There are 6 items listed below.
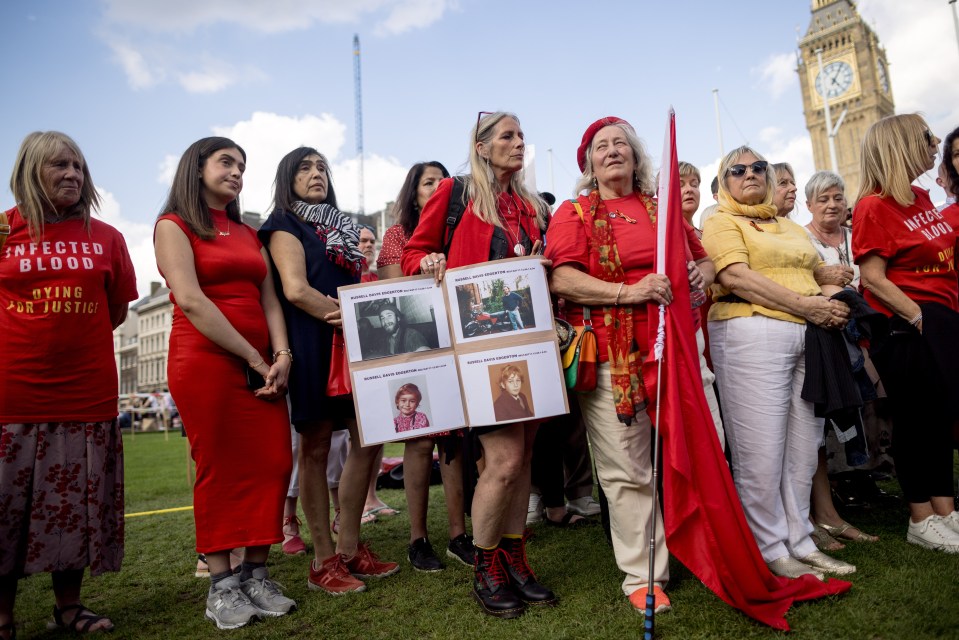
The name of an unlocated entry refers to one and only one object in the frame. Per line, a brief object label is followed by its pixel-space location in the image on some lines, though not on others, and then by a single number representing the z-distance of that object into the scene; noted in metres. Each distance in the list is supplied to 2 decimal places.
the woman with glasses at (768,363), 3.24
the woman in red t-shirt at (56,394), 3.00
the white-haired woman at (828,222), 4.62
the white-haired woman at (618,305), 2.87
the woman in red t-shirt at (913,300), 3.53
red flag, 2.56
